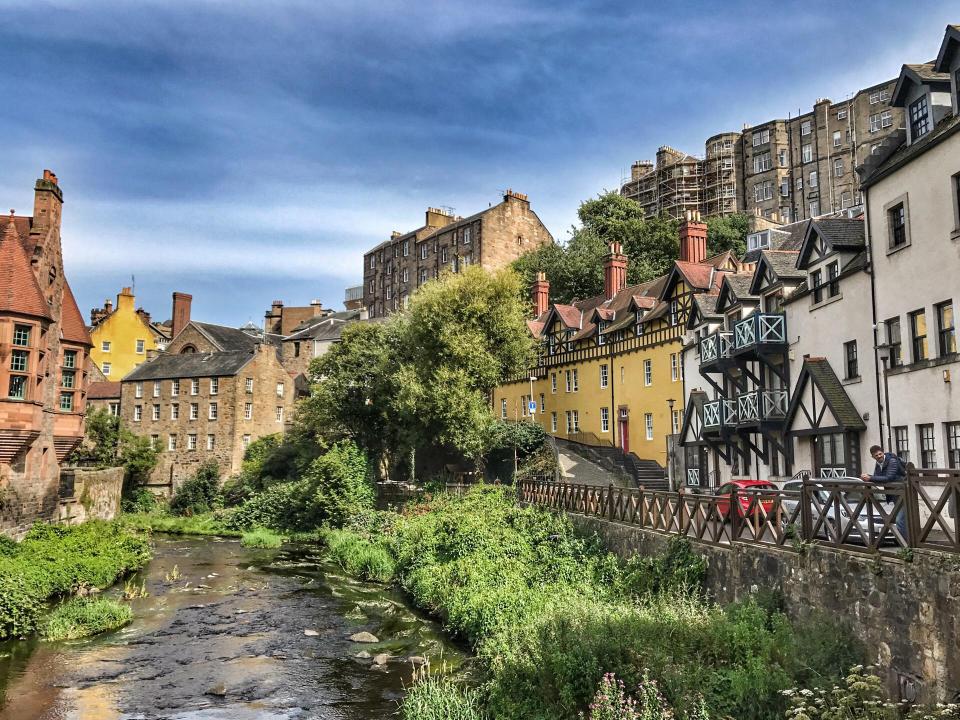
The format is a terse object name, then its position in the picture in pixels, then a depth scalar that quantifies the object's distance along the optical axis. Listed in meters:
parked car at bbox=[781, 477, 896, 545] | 11.88
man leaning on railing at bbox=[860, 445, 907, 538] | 13.07
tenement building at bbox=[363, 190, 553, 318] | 70.19
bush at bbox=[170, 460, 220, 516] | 53.16
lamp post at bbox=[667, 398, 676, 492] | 34.69
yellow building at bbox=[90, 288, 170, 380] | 71.88
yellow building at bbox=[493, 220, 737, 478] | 36.75
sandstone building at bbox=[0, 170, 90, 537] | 25.52
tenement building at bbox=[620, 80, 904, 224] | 72.12
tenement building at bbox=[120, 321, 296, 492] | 56.78
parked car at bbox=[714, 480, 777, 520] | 15.20
